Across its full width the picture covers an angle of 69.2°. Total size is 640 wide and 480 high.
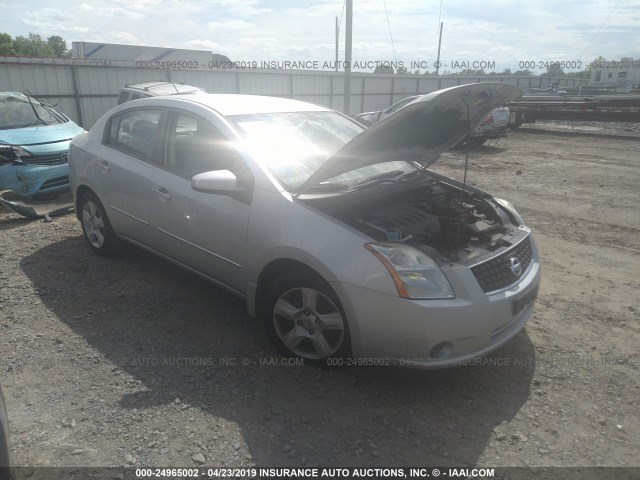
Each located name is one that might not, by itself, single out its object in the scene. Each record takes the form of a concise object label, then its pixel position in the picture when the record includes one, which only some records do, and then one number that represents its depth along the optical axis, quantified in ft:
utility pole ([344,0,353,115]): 37.35
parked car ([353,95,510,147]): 47.01
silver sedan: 8.77
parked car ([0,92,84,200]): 20.48
